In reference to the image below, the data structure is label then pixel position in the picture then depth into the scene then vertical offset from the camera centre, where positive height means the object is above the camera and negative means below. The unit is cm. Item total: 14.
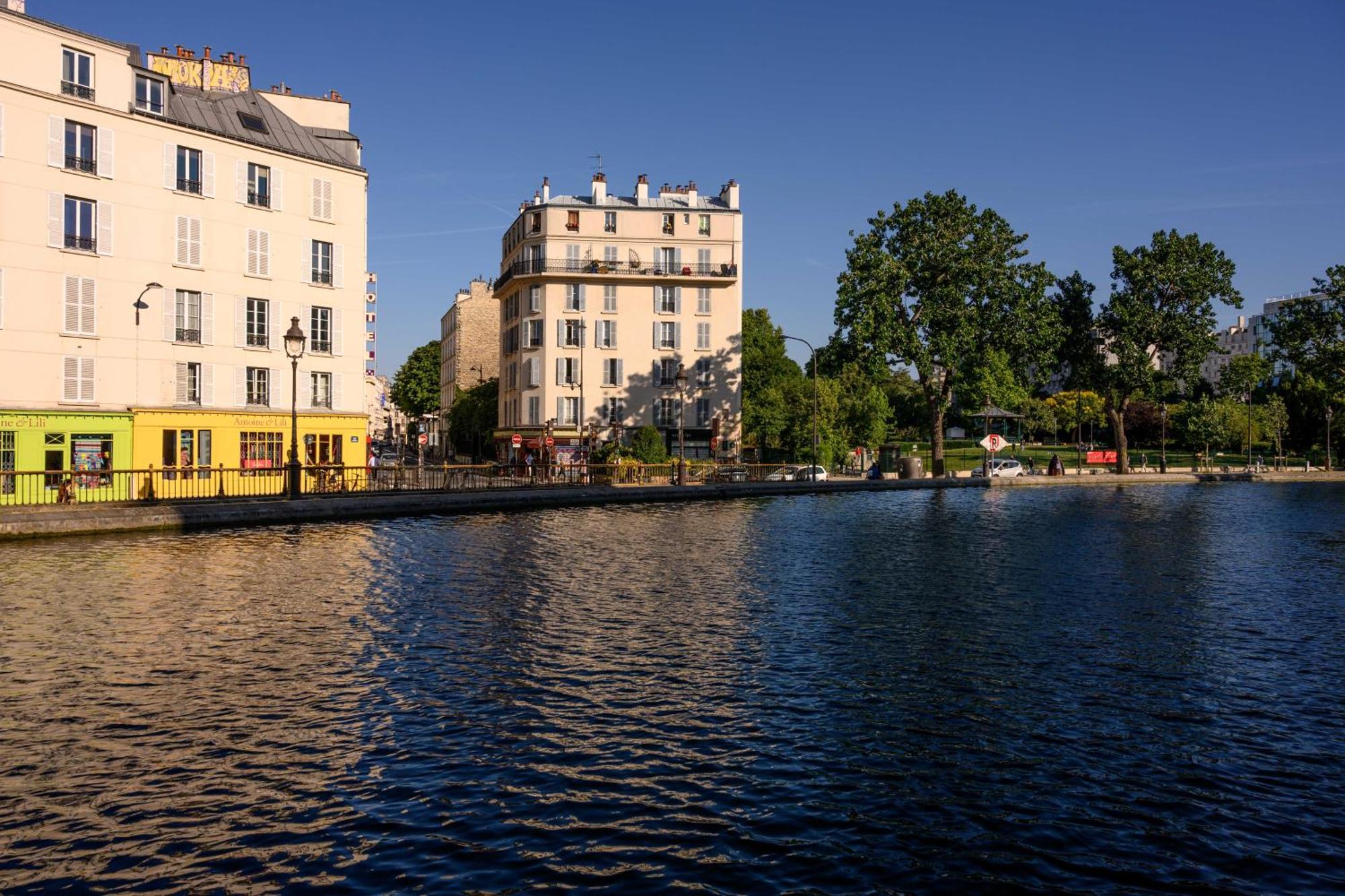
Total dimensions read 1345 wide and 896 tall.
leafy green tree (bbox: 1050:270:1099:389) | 6988 +907
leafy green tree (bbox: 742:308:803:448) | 7475 +751
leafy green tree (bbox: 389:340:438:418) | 11256 +870
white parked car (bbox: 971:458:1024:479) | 6600 -94
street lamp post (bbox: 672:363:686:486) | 4856 -37
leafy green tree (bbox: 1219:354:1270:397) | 9394 +772
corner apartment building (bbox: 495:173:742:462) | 6831 +973
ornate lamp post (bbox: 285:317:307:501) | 3045 +330
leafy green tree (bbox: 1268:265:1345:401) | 7562 +906
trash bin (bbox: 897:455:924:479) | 6122 -84
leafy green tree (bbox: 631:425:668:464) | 5803 +62
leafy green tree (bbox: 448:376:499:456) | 8544 +387
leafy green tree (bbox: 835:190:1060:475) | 5959 +989
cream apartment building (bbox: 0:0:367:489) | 3669 +831
